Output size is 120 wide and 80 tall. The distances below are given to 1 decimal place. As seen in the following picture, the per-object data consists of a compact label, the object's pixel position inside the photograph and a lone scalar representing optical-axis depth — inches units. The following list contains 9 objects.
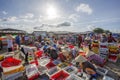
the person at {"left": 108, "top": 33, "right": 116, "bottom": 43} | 170.9
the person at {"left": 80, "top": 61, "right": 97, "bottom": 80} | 107.4
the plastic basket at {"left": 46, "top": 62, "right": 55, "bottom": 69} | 129.2
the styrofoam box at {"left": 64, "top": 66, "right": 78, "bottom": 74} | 110.7
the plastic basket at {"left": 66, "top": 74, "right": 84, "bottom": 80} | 93.5
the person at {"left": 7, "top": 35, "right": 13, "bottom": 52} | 190.3
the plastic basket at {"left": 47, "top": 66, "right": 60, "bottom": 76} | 110.8
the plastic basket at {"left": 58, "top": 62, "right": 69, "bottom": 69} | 127.1
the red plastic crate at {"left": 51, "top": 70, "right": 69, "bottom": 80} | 103.4
